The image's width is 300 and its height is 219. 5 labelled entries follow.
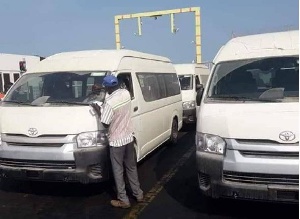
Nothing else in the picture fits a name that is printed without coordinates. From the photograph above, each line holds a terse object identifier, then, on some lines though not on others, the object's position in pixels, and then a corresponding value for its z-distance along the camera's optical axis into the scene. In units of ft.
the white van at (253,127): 8.63
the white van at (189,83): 25.50
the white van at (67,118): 11.14
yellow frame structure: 60.44
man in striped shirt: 10.79
